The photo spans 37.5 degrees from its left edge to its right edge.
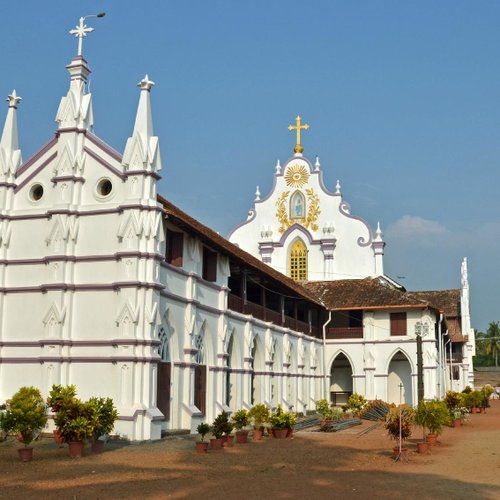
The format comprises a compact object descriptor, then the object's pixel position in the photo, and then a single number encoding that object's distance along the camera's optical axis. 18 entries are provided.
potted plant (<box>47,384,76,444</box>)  15.88
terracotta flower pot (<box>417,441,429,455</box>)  17.36
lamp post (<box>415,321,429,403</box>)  26.22
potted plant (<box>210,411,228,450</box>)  18.27
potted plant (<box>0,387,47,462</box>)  15.86
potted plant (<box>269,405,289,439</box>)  22.19
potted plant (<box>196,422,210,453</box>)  17.12
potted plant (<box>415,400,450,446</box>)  18.42
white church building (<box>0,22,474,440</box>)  19.98
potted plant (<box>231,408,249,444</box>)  20.36
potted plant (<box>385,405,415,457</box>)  16.64
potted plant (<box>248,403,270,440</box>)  22.00
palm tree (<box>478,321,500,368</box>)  103.00
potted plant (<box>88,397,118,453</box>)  16.27
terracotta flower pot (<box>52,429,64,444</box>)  16.07
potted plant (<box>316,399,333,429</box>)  25.64
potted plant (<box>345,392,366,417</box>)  33.50
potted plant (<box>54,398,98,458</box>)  15.64
